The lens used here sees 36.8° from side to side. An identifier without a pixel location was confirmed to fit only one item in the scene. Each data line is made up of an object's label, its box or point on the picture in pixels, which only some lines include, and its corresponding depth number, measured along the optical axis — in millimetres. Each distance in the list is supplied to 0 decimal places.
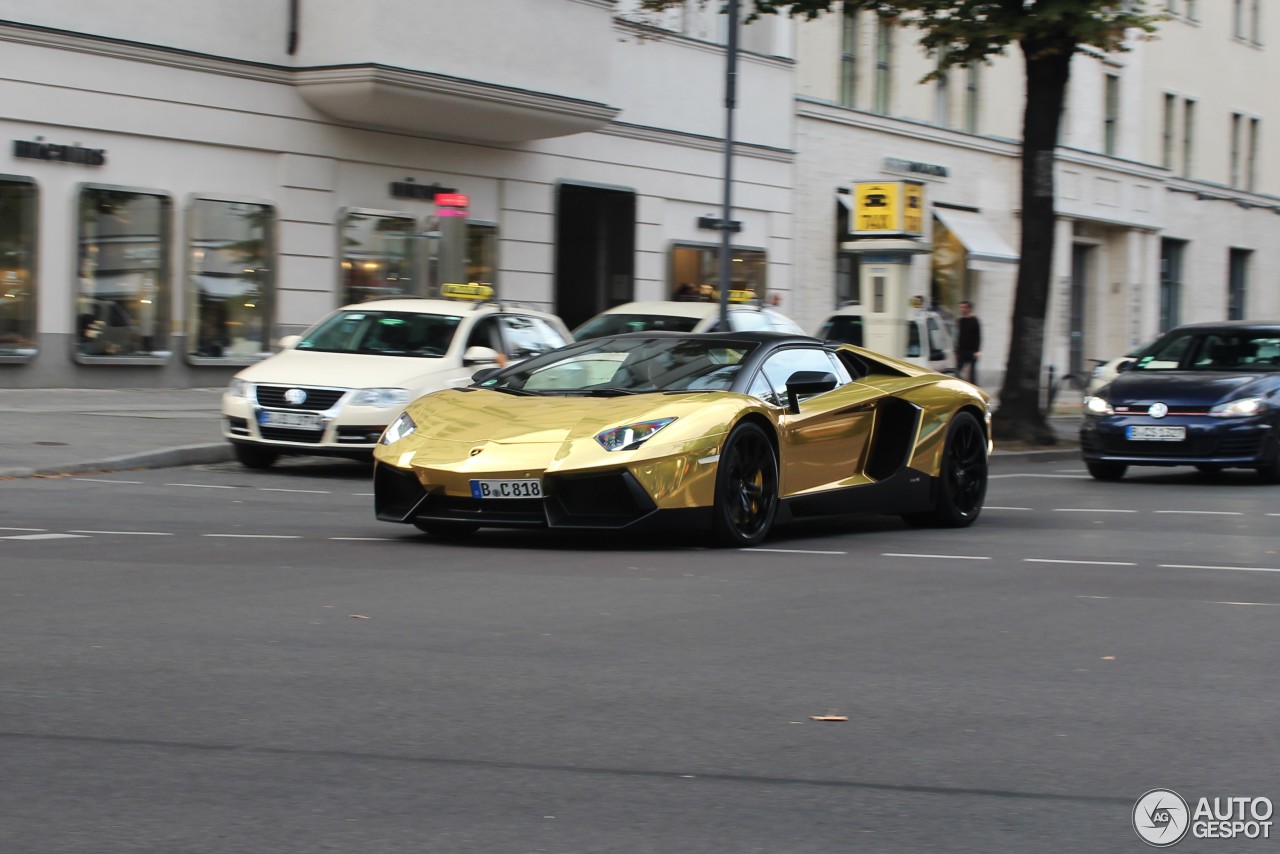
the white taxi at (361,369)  15359
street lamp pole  21734
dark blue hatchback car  16953
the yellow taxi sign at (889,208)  24281
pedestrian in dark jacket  32031
